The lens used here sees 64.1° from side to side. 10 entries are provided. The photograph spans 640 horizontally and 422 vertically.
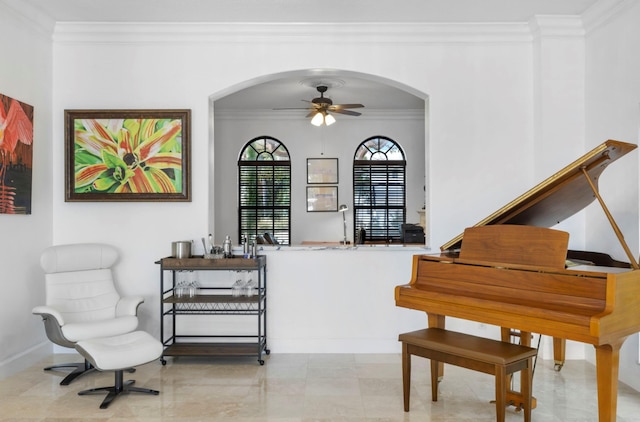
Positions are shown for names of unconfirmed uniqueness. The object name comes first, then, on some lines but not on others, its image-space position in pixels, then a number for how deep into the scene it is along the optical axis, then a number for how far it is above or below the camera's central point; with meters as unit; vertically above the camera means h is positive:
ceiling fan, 6.79 +1.37
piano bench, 2.72 -0.81
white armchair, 3.84 -0.66
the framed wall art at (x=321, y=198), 8.99 +0.22
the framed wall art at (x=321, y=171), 8.99 +0.70
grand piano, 2.41 -0.38
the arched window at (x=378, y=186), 9.05 +0.44
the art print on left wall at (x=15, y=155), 3.88 +0.45
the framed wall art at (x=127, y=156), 4.56 +0.50
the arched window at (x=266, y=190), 9.04 +0.37
